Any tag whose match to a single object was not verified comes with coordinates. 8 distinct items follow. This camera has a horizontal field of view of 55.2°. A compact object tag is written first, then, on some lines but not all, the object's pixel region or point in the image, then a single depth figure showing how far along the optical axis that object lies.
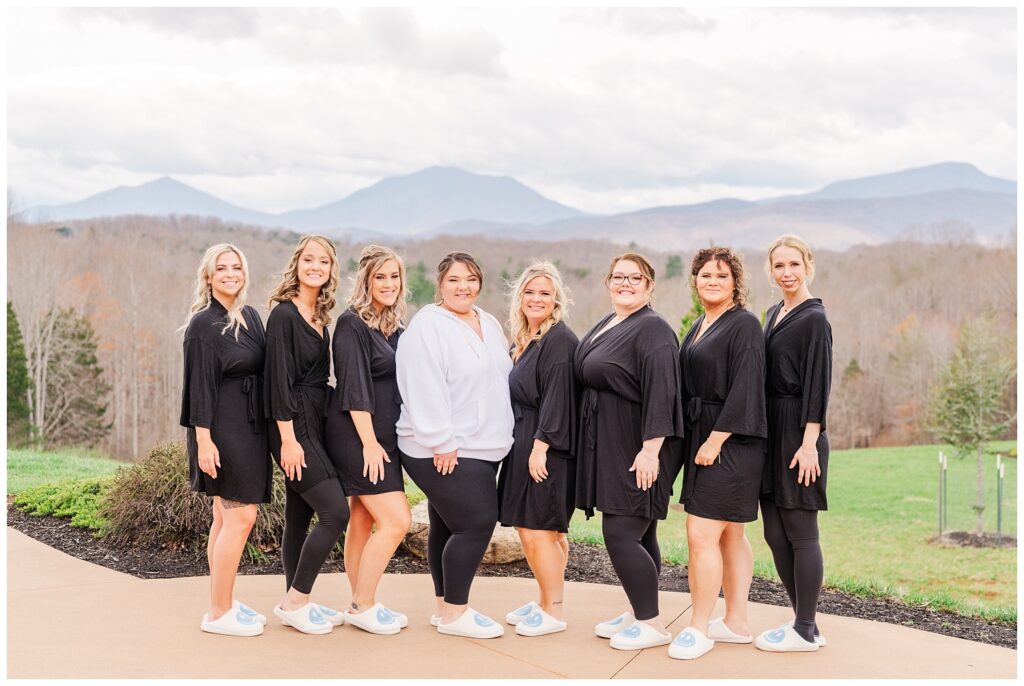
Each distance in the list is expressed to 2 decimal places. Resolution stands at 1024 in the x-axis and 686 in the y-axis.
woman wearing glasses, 5.02
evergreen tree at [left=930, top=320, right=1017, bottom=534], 19.98
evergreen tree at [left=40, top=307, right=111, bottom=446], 33.94
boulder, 7.50
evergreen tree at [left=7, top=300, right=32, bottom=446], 27.22
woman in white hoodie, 5.11
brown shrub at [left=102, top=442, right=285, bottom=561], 7.71
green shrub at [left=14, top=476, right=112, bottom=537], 8.50
